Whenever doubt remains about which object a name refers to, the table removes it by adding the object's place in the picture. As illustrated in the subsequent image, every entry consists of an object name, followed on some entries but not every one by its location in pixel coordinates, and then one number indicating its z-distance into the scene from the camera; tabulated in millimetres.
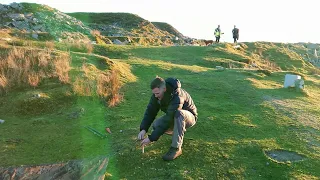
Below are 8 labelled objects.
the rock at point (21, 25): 18483
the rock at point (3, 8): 24420
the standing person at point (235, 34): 23156
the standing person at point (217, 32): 21692
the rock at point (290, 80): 9137
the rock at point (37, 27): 17956
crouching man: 4301
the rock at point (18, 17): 19931
